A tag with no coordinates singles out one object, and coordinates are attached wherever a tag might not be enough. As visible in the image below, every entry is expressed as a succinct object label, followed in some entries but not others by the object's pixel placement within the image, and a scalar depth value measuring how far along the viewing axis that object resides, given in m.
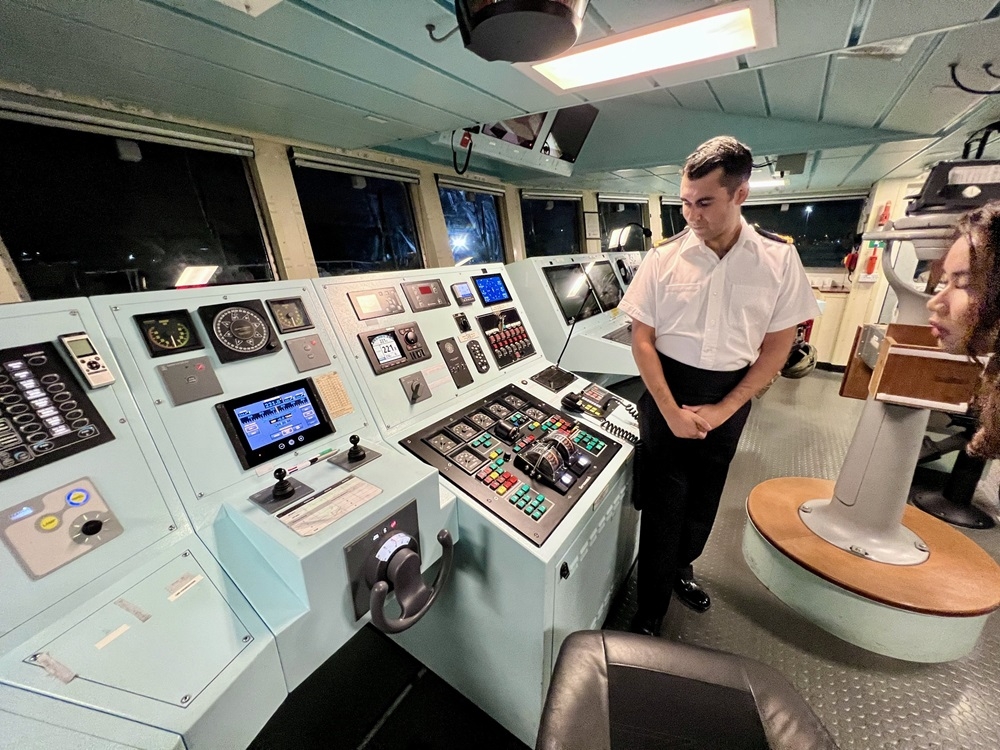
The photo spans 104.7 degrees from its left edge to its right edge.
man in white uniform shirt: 1.18
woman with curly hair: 0.93
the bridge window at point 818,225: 5.24
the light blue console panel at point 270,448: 0.74
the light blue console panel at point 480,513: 1.03
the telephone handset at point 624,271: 3.25
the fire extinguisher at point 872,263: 4.60
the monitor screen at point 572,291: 2.45
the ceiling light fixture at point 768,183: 4.19
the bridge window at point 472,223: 3.18
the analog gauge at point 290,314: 1.15
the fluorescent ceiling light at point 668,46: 1.02
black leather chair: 0.75
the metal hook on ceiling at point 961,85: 1.52
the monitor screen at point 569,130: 2.74
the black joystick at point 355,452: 0.98
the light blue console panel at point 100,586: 0.56
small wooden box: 1.23
